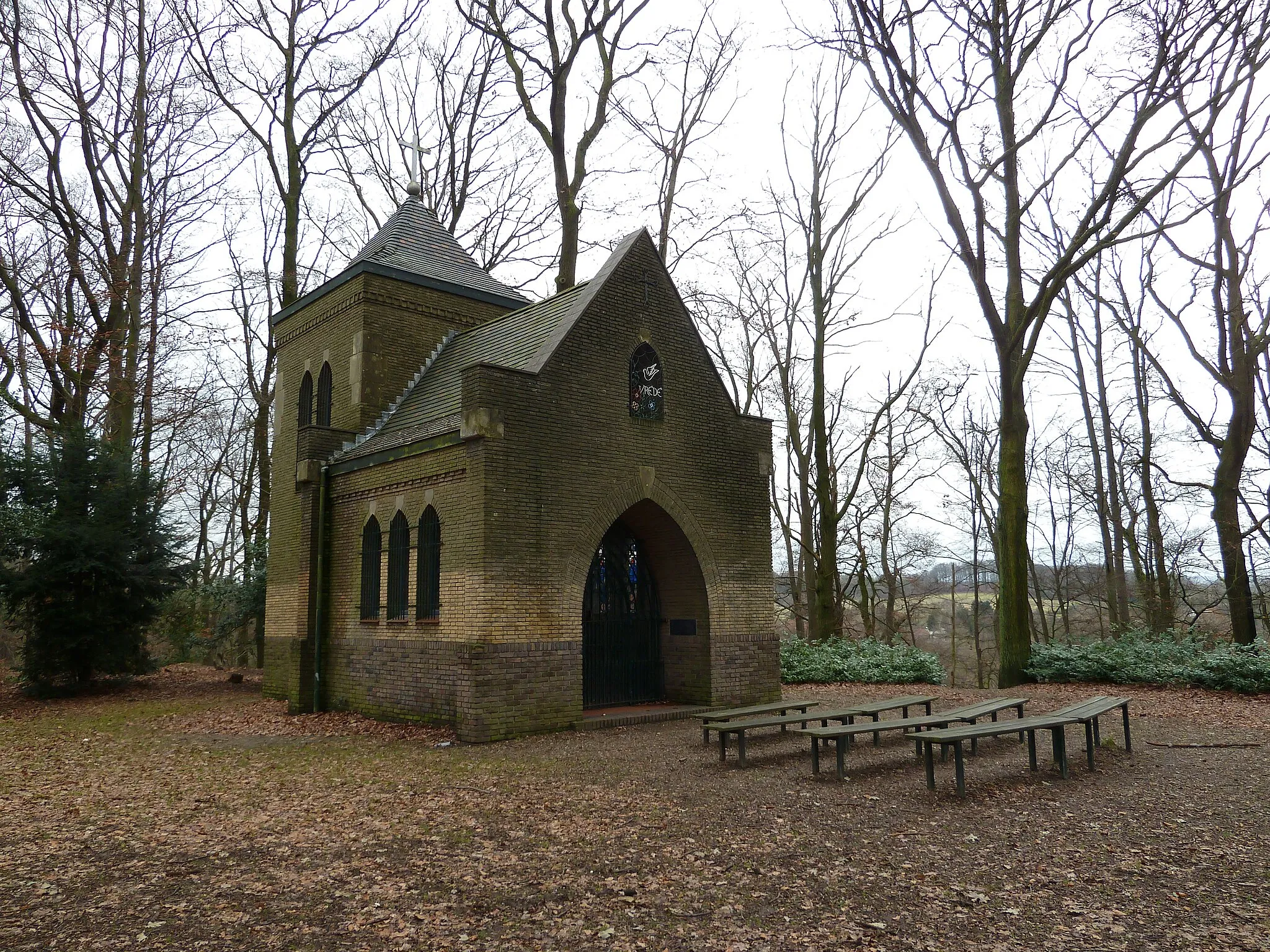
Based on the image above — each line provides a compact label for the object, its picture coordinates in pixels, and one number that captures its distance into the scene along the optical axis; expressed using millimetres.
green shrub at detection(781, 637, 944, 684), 19391
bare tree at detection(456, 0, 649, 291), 21797
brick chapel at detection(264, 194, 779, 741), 12406
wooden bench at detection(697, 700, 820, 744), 10641
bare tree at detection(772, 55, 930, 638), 23281
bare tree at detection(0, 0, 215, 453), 20094
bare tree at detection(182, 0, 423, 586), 22547
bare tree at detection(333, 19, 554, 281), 26031
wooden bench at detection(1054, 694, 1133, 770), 9477
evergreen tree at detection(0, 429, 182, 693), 17500
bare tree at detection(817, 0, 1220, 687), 14719
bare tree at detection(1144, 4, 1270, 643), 17812
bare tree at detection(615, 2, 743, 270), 25016
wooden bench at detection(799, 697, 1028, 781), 8734
